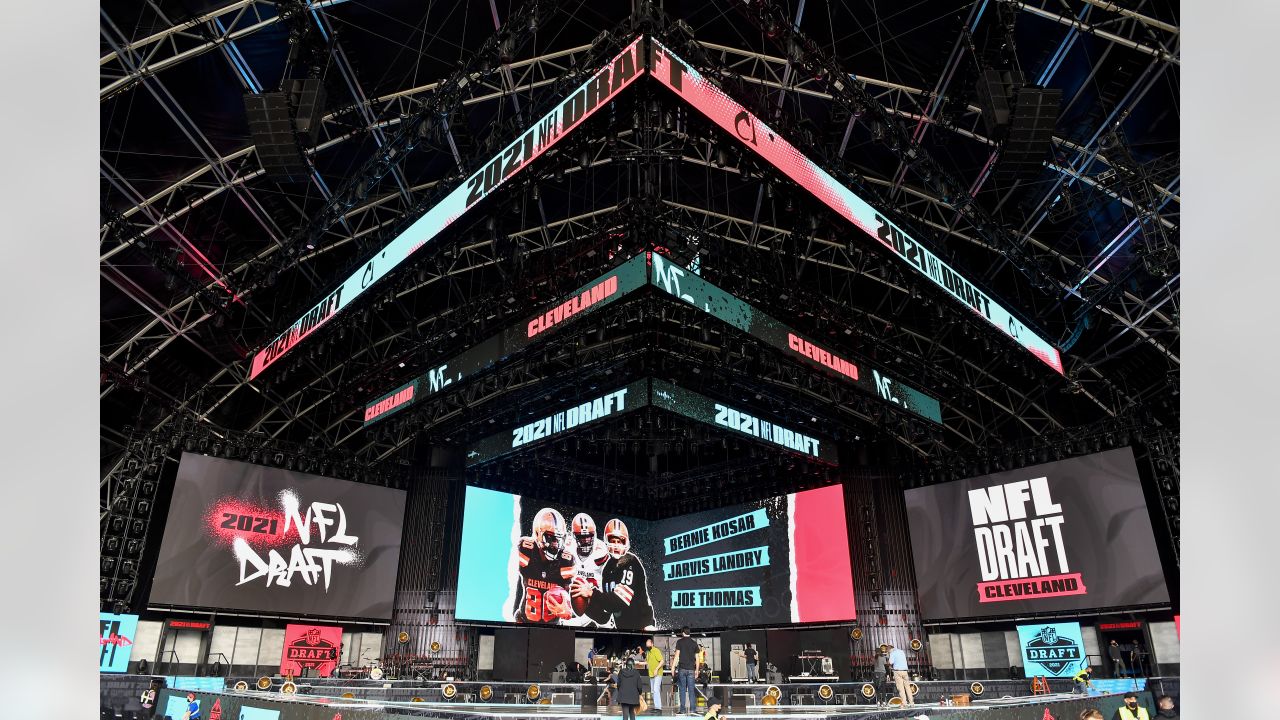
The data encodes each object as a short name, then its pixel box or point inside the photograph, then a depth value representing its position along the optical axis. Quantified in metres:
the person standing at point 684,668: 12.64
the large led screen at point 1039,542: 19.98
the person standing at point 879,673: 17.59
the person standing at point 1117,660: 19.69
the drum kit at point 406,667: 21.38
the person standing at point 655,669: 12.61
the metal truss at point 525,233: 16.77
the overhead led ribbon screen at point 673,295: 13.14
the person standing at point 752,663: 22.07
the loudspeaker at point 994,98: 11.99
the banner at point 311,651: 23.84
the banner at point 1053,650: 21.61
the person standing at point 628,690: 10.23
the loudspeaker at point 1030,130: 11.49
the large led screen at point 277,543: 20.81
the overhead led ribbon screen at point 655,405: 18.50
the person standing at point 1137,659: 20.23
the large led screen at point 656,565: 24.22
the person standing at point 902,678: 14.19
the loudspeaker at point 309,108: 12.29
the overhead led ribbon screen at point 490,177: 8.22
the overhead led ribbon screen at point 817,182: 8.21
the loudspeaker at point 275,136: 11.88
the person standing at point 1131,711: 9.27
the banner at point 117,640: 20.09
